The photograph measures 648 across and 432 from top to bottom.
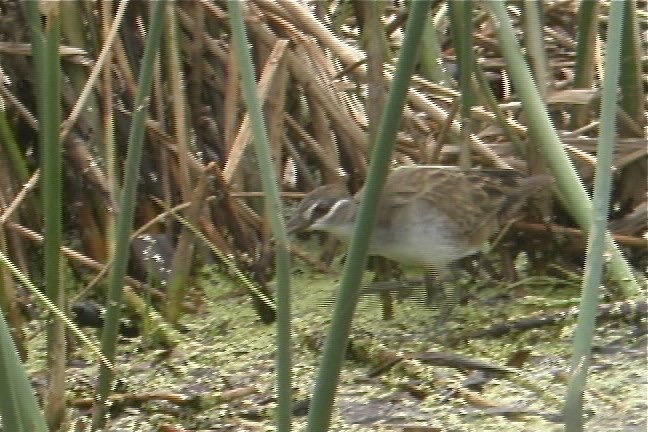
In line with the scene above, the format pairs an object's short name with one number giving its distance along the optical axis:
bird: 6.40
